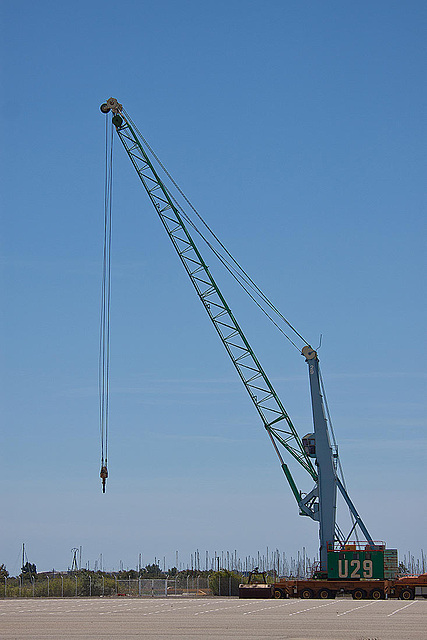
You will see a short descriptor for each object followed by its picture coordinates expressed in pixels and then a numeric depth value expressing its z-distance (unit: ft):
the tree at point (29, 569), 588.83
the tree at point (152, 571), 580.05
